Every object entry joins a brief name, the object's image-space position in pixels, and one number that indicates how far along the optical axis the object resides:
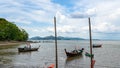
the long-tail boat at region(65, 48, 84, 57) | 21.40
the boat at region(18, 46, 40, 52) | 27.66
